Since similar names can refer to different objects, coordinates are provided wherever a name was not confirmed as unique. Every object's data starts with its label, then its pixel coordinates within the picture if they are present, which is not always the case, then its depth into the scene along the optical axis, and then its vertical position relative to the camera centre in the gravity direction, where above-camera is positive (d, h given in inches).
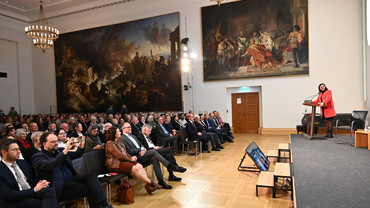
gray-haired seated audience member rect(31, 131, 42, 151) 156.8 -25.5
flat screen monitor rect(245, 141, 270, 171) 212.6 -55.7
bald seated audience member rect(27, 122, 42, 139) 275.6 -28.4
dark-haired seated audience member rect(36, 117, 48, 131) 354.3 -38.3
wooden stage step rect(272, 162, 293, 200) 165.1 -53.3
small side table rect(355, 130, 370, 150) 224.5 -42.3
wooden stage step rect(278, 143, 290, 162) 253.8 -55.0
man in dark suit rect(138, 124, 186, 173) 217.8 -45.8
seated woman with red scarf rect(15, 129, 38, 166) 180.8 -35.4
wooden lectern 265.5 -36.1
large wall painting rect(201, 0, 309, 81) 459.8 +111.0
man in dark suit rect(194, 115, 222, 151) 344.2 -54.0
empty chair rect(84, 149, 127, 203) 162.4 -45.6
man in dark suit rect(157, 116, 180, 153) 306.2 -48.6
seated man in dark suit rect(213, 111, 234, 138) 427.5 -49.5
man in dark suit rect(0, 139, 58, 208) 112.3 -40.9
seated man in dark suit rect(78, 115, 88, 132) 418.2 -38.3
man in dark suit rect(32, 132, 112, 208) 130.8 -42.5
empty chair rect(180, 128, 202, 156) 311.7 -53.8
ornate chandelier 422.2 +116.1
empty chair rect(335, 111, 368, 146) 251.4 -30.5
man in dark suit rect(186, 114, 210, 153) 322.3 -49.2
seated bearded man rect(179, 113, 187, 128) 391.6 -37.1
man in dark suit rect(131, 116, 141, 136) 302.9 -34.7
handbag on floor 168.2 -64.6
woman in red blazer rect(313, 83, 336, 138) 259.4 -11.9
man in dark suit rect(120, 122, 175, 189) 198.2 -46.2
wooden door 520.1 -34.1
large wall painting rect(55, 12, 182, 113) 564.1 +80.2
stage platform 116.1 -49.2
